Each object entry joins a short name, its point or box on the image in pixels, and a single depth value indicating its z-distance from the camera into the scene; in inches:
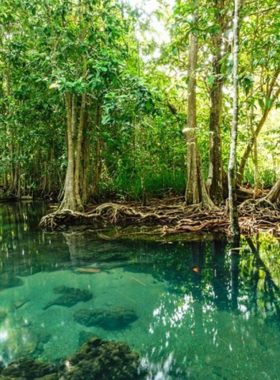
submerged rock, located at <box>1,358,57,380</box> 79.3
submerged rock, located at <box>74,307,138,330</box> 106.7
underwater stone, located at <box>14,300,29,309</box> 123.1
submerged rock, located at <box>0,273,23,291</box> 144.0
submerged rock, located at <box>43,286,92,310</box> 124.6
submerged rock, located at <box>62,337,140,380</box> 79.1
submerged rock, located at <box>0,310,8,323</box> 112.8
